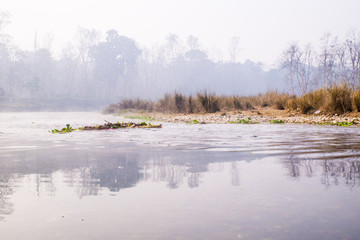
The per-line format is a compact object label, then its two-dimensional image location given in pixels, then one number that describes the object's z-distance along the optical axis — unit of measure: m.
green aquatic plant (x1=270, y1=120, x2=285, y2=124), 15.11
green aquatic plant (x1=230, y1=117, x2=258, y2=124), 15.62
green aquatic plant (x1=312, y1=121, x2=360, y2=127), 12.47
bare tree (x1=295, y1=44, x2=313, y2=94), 63.93
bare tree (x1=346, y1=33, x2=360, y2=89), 55.21
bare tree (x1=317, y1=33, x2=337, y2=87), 59.25
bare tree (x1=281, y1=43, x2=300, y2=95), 64.00
